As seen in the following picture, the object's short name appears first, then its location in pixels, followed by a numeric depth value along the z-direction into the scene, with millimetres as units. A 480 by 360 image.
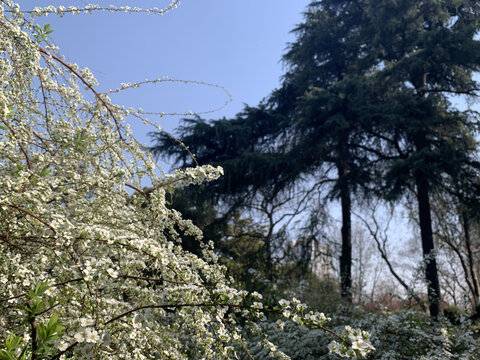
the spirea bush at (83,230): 1805
